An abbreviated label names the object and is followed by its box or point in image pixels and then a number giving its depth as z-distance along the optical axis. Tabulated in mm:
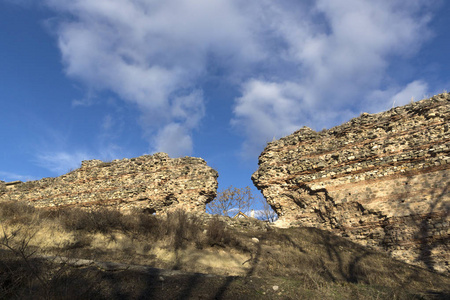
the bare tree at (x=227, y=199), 32469
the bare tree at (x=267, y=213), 37812
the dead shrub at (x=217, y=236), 9055
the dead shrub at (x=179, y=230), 8664
